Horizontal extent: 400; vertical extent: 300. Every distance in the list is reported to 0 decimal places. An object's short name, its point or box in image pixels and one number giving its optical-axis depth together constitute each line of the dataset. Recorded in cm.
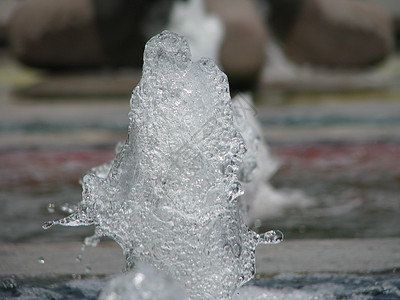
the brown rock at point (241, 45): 1259
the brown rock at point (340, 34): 1506
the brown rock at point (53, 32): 1369
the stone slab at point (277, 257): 353
